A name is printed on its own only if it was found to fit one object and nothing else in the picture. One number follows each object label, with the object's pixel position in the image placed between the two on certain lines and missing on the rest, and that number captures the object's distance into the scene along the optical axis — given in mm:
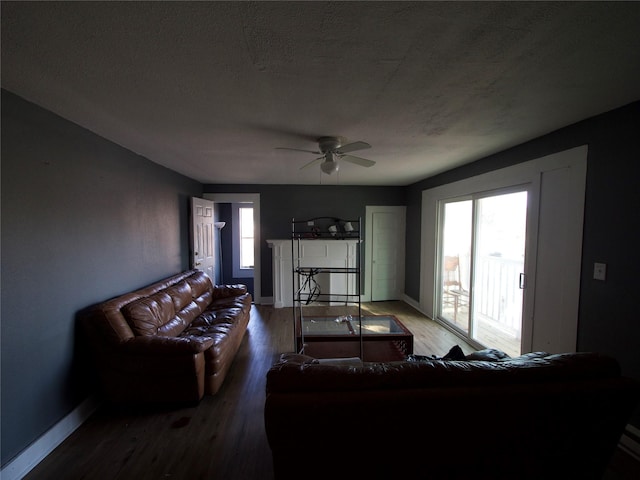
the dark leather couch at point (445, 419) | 1186
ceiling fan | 2322
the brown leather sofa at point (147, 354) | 2059
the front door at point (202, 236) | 4203
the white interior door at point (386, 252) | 5363
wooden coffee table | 2645
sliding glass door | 3053
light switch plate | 1939
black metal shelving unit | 4988
